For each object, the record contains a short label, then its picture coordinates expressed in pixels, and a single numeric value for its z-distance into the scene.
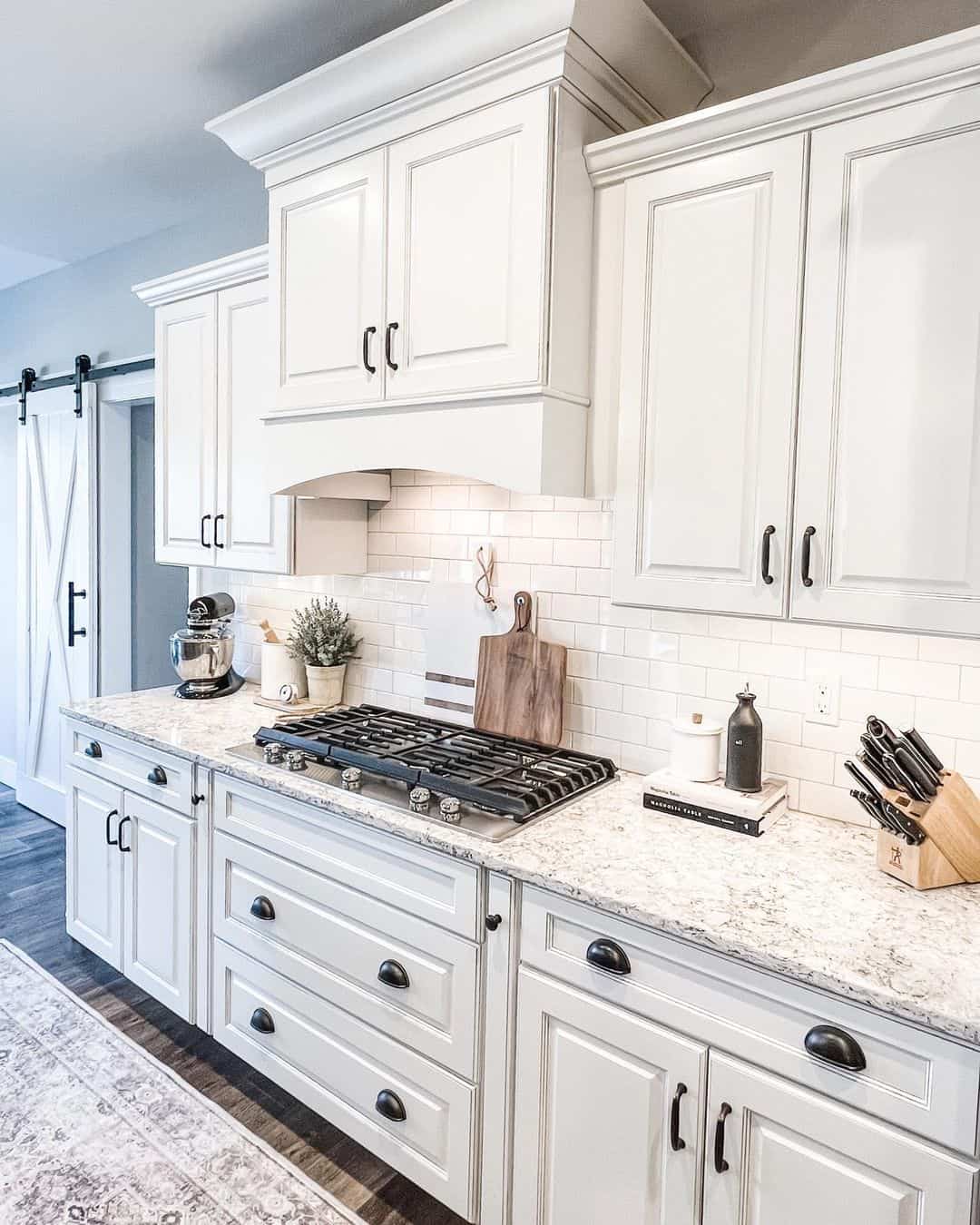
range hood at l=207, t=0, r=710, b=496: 1.83
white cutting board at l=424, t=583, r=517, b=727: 2.47
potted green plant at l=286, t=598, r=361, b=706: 2.79
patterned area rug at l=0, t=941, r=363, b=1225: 1.96
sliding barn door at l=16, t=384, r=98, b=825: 4.20
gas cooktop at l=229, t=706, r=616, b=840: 1.86
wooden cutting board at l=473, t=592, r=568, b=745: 2.30
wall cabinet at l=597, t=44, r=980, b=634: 1.47
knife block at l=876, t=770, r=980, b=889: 1.52
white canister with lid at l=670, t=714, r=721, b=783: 1.94
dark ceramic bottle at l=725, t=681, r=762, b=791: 1.88
